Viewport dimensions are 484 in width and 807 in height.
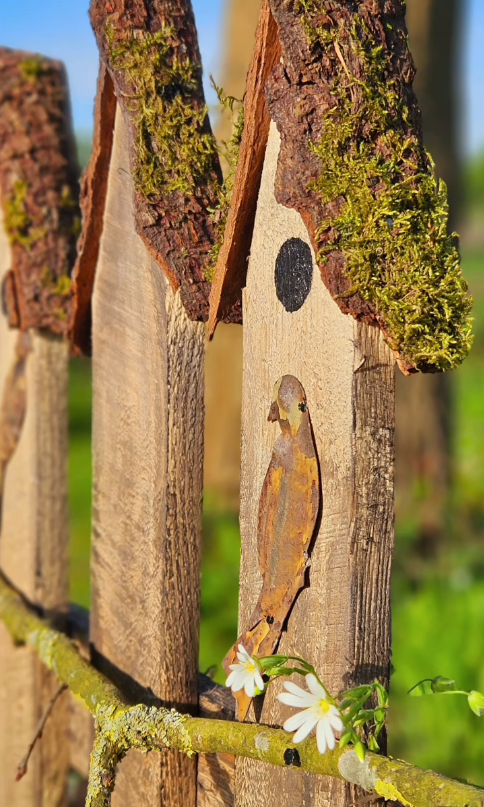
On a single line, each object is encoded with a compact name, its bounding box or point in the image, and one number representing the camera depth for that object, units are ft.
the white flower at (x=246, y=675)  2.38
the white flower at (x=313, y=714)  2.30
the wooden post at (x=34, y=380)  2.98
